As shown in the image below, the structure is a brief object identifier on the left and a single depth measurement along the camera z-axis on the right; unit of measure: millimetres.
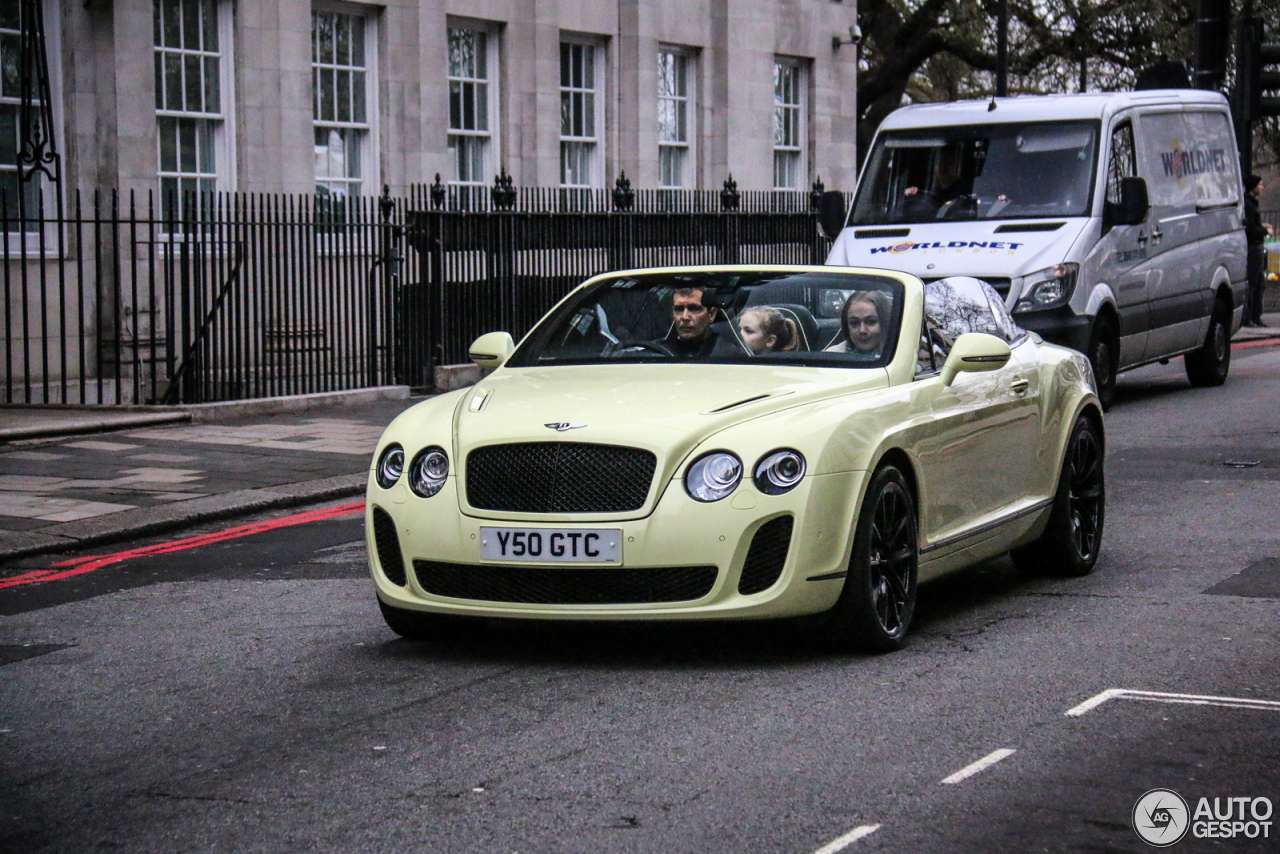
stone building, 18266
